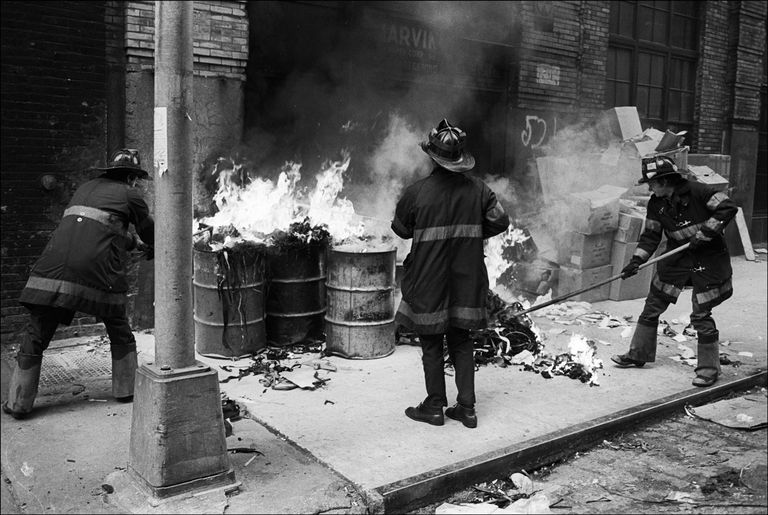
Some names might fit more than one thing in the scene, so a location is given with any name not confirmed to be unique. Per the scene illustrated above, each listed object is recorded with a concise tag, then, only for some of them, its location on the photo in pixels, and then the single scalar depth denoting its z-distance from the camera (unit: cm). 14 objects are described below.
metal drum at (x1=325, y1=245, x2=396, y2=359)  683
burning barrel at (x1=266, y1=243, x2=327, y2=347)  695
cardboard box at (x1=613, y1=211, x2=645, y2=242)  971
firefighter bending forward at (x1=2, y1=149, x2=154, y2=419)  505
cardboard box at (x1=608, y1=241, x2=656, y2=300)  978
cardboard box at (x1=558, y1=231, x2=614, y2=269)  952
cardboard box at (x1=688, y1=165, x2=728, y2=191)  1091
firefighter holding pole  644
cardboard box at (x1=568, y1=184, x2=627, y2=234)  943
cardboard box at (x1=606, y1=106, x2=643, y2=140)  1150
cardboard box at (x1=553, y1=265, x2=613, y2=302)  955
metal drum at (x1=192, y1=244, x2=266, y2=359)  659
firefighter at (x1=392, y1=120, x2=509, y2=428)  512
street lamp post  370
